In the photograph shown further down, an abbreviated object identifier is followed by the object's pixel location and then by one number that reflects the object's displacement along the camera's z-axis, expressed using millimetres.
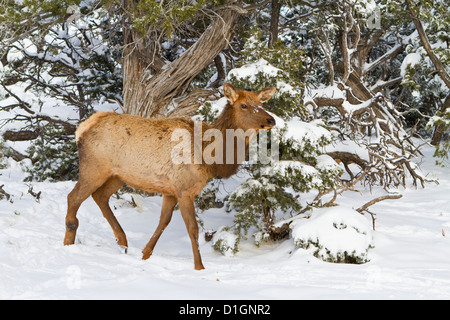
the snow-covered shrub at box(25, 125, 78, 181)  10820
